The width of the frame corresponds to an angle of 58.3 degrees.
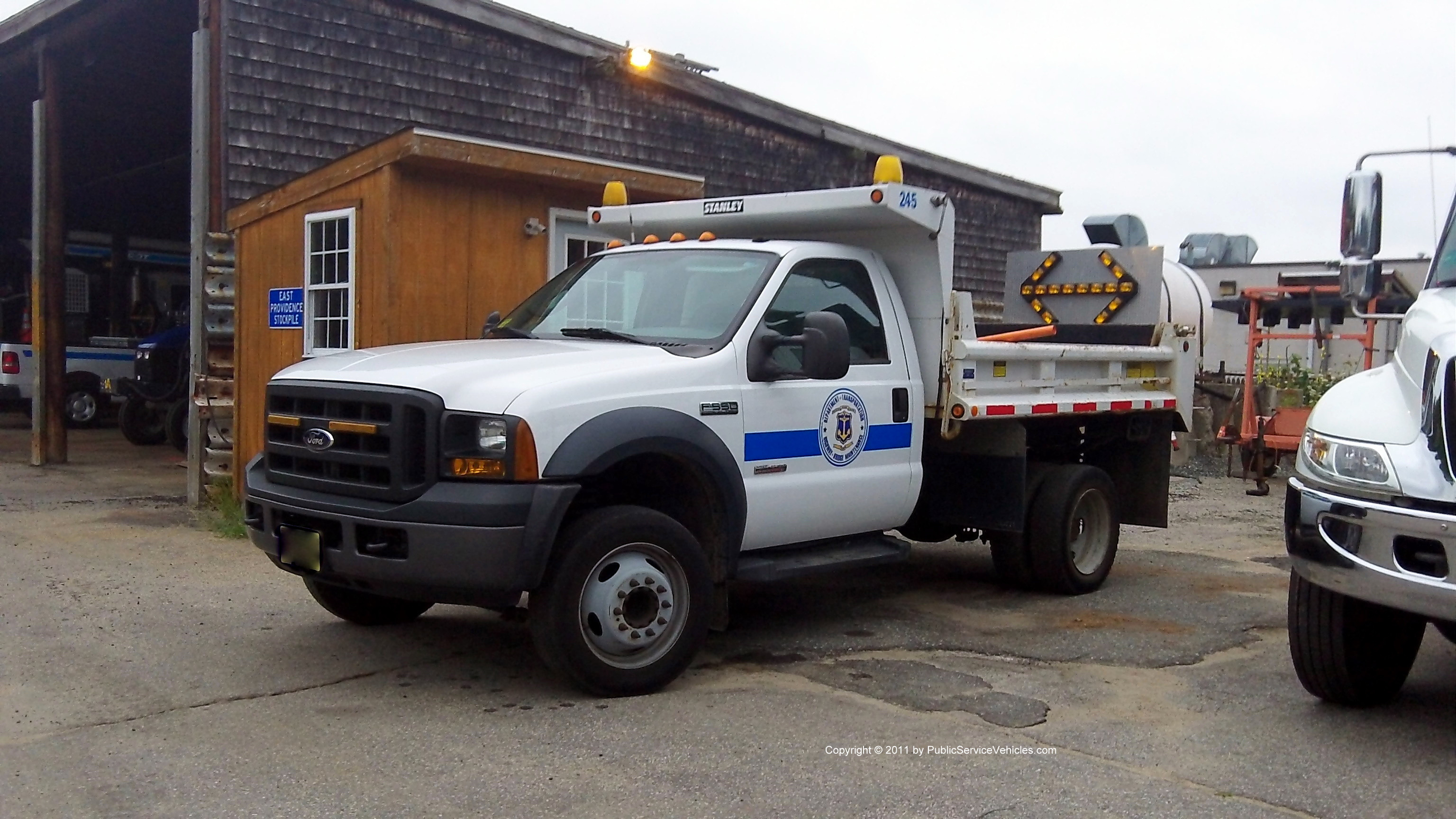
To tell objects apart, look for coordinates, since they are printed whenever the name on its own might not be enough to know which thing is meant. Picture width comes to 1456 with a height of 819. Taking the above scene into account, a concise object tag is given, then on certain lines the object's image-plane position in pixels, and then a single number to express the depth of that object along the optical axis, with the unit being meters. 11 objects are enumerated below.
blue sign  10.07
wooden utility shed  9.24
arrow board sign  8.98
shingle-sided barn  11.29
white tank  9.24
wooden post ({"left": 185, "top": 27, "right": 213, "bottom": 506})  10.83
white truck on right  4.54
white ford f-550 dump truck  5.16
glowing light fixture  13.85
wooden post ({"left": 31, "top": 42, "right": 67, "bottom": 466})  13.97
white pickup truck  18.30
